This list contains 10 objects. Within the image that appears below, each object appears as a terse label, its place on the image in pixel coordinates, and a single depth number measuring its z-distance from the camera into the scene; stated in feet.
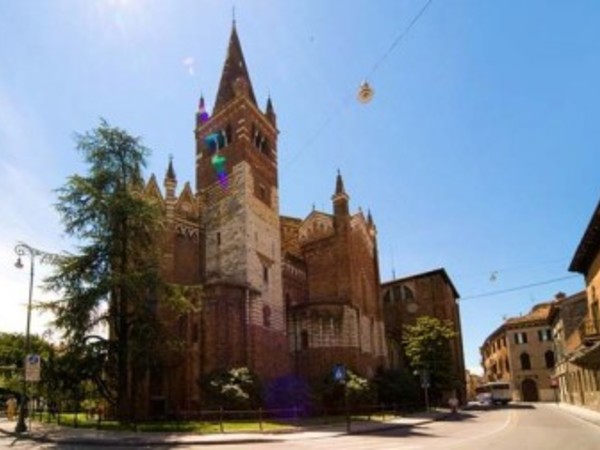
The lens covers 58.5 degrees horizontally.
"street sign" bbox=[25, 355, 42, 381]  66.95
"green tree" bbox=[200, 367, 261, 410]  89.40
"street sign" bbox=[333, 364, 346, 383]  73.46
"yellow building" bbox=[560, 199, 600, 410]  86.58
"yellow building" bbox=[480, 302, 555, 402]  233.35
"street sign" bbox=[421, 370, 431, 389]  113.25
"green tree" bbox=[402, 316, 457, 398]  144.97
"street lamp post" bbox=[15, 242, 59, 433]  69.92
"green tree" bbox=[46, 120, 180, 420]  76.33
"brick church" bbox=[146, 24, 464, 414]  102.32
